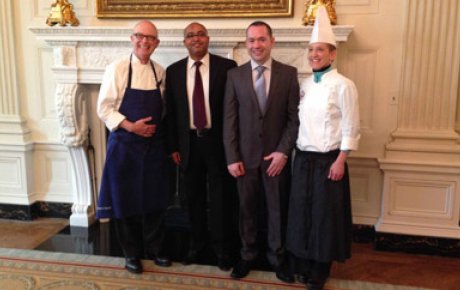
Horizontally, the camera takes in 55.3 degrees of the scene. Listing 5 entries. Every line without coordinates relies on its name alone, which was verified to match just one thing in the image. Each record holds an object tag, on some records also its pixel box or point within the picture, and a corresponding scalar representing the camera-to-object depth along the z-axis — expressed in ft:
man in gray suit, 7.88
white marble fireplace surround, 9.58
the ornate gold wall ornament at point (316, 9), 9.17
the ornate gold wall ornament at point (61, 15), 10.23
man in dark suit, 8.41
